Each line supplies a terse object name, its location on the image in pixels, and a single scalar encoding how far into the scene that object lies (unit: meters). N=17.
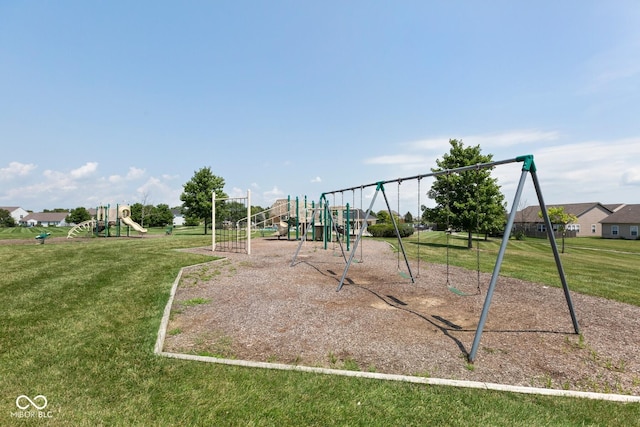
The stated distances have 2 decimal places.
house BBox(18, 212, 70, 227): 101.44
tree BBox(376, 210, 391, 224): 56.07
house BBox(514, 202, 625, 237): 53.06
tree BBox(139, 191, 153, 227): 60.37
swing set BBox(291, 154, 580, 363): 4.40
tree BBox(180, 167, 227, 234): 34.69
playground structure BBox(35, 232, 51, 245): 19.77
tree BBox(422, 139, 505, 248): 22.49
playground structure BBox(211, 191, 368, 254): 15.34
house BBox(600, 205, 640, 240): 48.66
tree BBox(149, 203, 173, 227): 63.25
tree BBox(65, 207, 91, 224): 70.25
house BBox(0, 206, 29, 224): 109.86
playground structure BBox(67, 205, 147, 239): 27.09
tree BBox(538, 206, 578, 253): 26.25
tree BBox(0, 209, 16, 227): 63.36
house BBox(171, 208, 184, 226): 102.88
